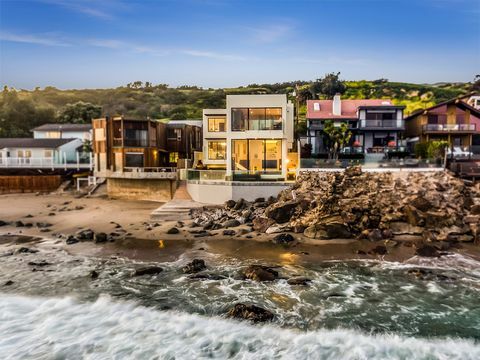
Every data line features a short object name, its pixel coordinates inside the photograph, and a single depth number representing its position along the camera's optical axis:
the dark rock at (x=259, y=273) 15.76
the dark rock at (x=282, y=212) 25.02
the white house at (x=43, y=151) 46.75
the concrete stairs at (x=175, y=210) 27.84
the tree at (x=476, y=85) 93.81
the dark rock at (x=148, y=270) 16.59
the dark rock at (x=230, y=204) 28.50
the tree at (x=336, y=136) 40.19
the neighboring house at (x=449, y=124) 44.66
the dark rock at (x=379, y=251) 19.50
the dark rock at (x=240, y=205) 28.27
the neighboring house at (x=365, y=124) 45.47
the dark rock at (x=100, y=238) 22.31
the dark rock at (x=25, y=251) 20.20
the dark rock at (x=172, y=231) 23.84
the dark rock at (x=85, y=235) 23.15
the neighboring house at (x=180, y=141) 47.22
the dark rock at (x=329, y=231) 22.23
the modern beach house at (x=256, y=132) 32.66
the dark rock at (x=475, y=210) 24.77
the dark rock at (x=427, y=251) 18.98
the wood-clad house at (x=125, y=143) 41.28
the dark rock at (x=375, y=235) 21.86
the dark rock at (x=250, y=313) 12.36
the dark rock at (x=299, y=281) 15.26
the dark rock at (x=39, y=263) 18.02
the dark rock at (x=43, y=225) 26.62
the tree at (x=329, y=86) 89.81
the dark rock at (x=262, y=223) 24.03
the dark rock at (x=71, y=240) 22.22
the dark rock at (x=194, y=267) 16.80
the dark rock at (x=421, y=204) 24.50
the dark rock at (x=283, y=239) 21.61
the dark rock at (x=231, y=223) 25.05
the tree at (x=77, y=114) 77.63
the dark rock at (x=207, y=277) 15.98
